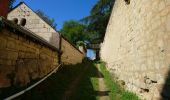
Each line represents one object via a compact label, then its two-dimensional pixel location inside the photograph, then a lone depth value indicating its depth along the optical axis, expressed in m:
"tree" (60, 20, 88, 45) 24.97
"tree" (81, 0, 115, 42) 19.45
